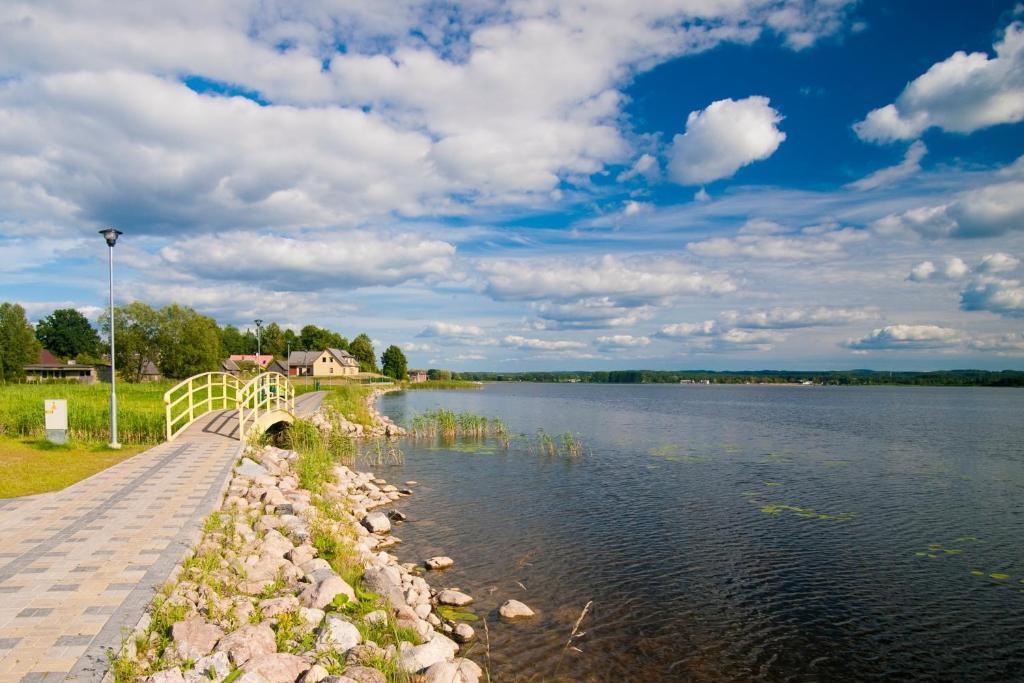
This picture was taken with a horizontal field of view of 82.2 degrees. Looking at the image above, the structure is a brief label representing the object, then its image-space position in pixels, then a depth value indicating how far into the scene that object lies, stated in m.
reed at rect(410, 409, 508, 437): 33.16
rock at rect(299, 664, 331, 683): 5.95
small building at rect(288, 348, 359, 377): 100.12
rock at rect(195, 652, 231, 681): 5.55
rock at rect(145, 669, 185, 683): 5.19
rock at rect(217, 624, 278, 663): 5.97
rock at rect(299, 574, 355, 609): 8.17
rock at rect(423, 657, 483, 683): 6.86
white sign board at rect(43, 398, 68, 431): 17.11
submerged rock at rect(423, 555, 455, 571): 11.88
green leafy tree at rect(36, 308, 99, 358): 116.25
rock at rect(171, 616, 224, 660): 5.77
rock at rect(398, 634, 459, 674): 7.02
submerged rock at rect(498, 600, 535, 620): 9.65
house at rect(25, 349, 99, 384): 75.75
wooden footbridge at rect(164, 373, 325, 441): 18.92
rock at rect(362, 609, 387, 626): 8.00
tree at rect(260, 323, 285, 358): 126.12
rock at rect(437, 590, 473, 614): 10.08
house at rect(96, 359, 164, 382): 81.00
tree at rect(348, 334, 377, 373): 124.75
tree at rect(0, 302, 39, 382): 60.06
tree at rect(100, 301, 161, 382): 77.31
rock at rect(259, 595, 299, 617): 7.28
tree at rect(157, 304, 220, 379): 76.44
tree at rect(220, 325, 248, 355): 133.80
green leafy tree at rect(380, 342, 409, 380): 119.31
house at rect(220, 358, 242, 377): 94.88
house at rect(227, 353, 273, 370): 100.60
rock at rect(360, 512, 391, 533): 14.13
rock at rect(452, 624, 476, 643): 8.79
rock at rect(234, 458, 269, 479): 14.42
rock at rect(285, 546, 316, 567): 9.60
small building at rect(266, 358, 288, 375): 98.56
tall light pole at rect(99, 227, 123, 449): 16.64
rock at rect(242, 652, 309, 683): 5.81
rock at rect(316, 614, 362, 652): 6.81
